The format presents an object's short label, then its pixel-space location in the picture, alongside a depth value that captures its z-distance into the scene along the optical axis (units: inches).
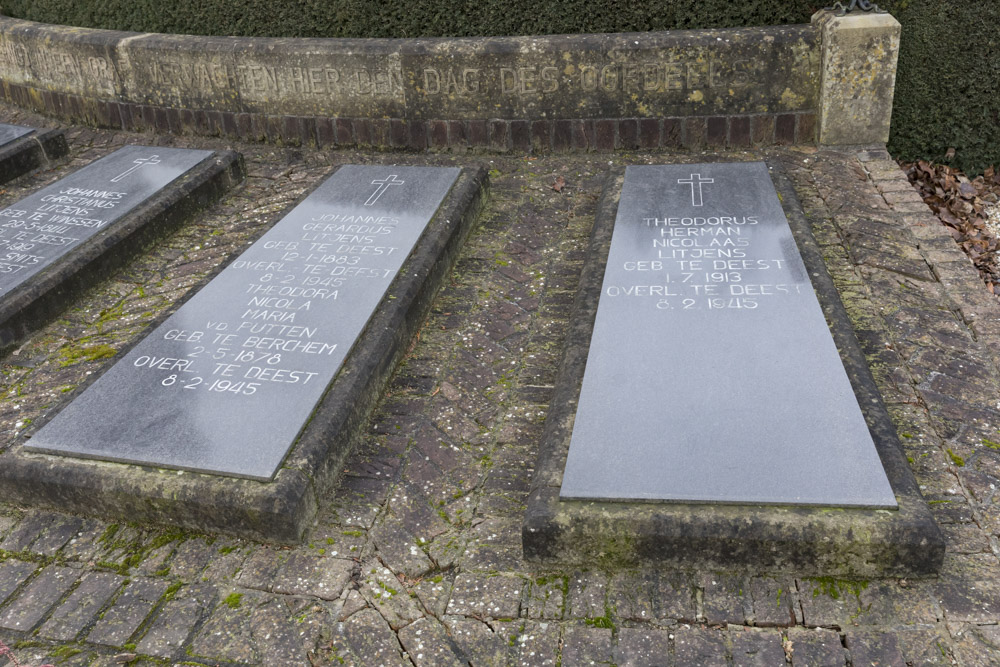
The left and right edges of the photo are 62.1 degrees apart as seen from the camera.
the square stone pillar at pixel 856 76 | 199.5
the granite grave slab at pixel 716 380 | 108.1
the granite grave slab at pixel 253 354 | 121.6
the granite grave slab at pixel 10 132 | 228.7
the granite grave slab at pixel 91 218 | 165.9
